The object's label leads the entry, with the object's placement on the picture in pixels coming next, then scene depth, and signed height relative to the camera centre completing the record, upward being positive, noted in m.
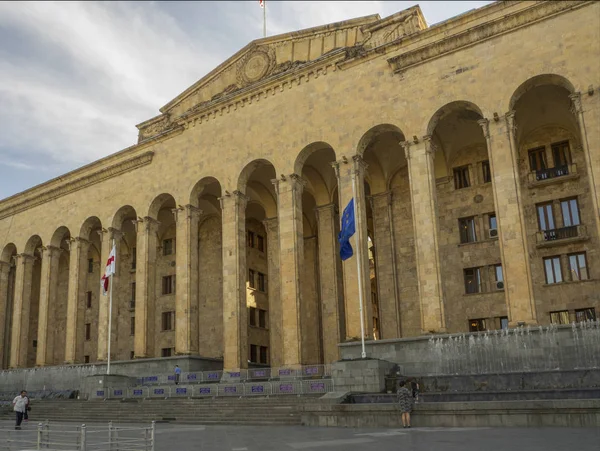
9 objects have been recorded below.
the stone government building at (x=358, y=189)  26.88 +10.40
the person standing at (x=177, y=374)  32.62 -0.12
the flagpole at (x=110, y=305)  33.41 +3.86
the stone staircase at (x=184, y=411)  21.97 -1.62
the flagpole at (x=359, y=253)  25.92 +5.17
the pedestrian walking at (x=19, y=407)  22.83 -1.11
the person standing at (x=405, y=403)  17.45 -1.18
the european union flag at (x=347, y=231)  25.38 +5.61
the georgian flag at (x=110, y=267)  32.62 +5.82
